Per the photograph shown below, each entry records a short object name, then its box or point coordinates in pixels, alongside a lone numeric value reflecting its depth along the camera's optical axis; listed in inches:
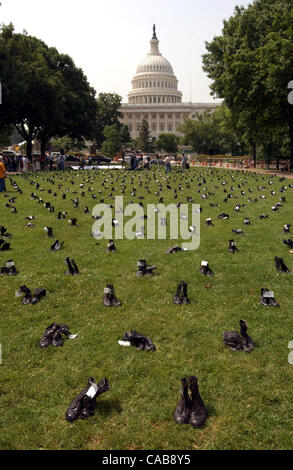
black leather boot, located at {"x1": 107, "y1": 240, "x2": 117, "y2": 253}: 394.0
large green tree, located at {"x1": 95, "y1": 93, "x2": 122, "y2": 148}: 4169.8
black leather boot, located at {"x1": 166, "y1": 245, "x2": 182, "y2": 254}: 389.4
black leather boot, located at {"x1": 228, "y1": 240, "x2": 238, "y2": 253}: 384.2
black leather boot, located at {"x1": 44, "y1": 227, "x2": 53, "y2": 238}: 448.5
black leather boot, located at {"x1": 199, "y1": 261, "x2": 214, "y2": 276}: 317.0
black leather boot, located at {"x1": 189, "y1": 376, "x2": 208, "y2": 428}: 156.3
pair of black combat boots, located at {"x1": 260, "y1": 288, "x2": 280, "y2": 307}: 256.4
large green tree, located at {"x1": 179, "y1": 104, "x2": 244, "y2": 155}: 3523.6
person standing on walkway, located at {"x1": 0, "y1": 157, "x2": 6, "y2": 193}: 805.9
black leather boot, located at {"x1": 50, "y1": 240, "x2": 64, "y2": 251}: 398.0
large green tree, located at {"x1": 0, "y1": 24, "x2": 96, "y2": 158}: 1542.8
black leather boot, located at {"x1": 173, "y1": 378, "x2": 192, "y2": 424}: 158.1
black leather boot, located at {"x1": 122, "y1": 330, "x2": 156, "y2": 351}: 211.6
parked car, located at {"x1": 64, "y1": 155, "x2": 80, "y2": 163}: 2395.9
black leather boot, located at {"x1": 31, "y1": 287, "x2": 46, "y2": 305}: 268.3
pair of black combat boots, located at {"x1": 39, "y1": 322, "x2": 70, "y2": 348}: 213.9
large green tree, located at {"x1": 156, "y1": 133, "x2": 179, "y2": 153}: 4237.2
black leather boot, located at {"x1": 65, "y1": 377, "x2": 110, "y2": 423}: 160.9
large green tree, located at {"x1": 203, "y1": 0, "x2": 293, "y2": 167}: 1262.8
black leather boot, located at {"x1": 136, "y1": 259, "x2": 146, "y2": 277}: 321.7
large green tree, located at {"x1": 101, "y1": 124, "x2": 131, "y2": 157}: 3417.8
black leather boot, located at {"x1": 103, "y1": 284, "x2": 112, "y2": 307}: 264.5
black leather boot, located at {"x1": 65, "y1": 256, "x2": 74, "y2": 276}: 323.0
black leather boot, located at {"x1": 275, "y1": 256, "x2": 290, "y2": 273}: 320.8
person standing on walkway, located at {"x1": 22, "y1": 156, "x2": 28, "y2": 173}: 1581.4
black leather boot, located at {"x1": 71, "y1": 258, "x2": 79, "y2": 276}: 325.7
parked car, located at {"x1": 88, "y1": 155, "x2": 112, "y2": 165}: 2570.9
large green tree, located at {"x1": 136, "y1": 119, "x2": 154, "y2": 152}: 4670.3
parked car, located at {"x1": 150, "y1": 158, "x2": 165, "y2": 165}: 2464.1
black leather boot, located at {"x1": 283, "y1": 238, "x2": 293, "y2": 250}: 395.5
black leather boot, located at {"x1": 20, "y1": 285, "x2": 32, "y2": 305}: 268.4
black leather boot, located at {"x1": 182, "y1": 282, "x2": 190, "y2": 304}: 266.1
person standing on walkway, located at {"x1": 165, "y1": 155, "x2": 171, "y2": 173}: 1562.5
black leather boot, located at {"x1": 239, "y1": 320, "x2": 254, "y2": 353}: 207.4
